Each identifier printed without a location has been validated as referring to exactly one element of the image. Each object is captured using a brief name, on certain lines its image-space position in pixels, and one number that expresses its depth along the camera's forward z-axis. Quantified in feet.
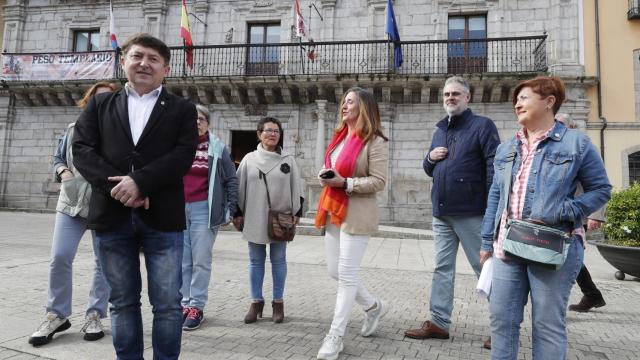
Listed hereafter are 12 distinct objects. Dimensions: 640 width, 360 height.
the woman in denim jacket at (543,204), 6.44
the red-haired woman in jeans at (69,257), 9.64
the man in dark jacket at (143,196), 6.68
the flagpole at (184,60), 48.12
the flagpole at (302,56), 46.07
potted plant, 17.94
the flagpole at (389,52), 44.19
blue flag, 43.24
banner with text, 51.44
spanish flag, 46.93
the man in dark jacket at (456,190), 10.32
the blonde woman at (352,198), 9.23
